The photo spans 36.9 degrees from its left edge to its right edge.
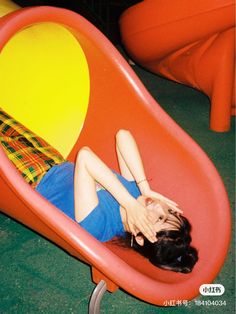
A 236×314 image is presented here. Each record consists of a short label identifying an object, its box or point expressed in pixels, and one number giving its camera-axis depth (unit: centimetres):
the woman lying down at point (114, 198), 119
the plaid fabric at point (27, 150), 142
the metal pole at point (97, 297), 108
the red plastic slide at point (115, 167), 99
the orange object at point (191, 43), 186
